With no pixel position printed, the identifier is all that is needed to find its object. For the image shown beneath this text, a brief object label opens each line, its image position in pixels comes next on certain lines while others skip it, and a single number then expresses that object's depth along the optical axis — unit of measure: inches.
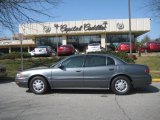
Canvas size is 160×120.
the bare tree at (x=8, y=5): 336.9
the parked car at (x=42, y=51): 592.2
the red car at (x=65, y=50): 592.7
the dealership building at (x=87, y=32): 963.5
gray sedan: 191.1
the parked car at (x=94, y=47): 628.4
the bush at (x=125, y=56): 397.4
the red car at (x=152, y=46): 599.8
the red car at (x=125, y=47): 595.3
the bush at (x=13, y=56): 500.1
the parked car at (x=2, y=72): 267.0
